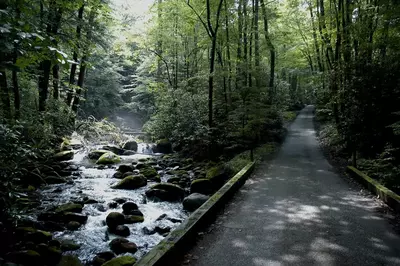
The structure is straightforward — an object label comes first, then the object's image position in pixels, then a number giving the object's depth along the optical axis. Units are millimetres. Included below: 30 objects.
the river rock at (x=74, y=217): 7929
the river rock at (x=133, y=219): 8000
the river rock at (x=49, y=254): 5762
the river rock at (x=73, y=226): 7473
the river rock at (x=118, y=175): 13198
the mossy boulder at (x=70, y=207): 8305
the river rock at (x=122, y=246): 6324
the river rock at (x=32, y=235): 6359
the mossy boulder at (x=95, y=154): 17109
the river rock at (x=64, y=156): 15483
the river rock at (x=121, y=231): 7285
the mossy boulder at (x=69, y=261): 5690
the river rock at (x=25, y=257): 5473
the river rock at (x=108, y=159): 15977
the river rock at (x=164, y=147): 21047
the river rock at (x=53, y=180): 11516
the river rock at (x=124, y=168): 13948
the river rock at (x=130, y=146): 21297
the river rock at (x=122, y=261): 5035
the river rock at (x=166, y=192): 10225
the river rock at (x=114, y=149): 19511
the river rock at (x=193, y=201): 8938
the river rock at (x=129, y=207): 8750
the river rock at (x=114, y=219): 7664
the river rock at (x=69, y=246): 6398
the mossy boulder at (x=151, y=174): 12789
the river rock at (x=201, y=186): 10691
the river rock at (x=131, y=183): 11453
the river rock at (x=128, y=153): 19747
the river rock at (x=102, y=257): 5852
